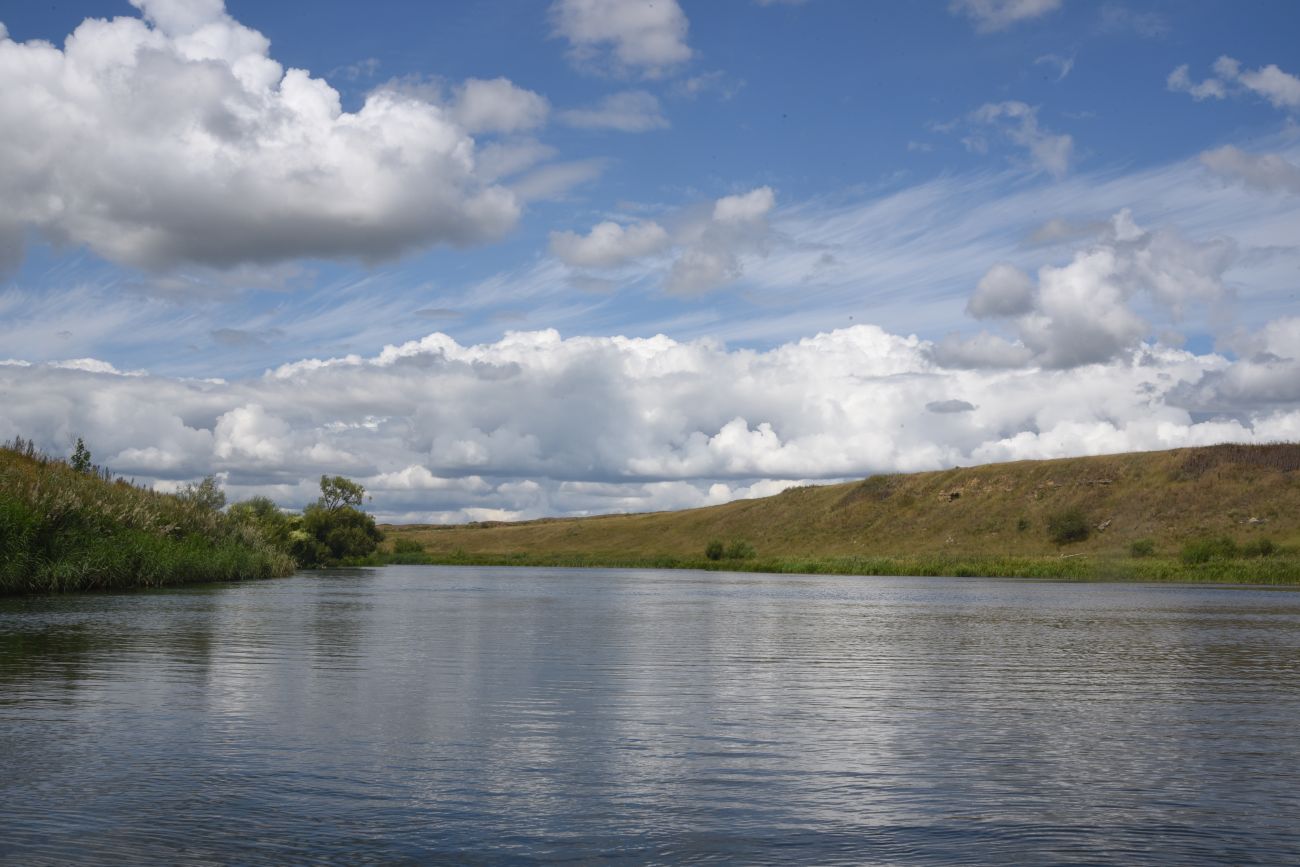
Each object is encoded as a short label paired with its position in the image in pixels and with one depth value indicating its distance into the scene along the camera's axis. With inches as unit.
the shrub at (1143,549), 3971.5
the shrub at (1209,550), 3206.2
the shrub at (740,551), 4825.3
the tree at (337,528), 3919.8
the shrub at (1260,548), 3400.6
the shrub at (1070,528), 4589.1
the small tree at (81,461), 2201.0
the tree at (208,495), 2319.1
